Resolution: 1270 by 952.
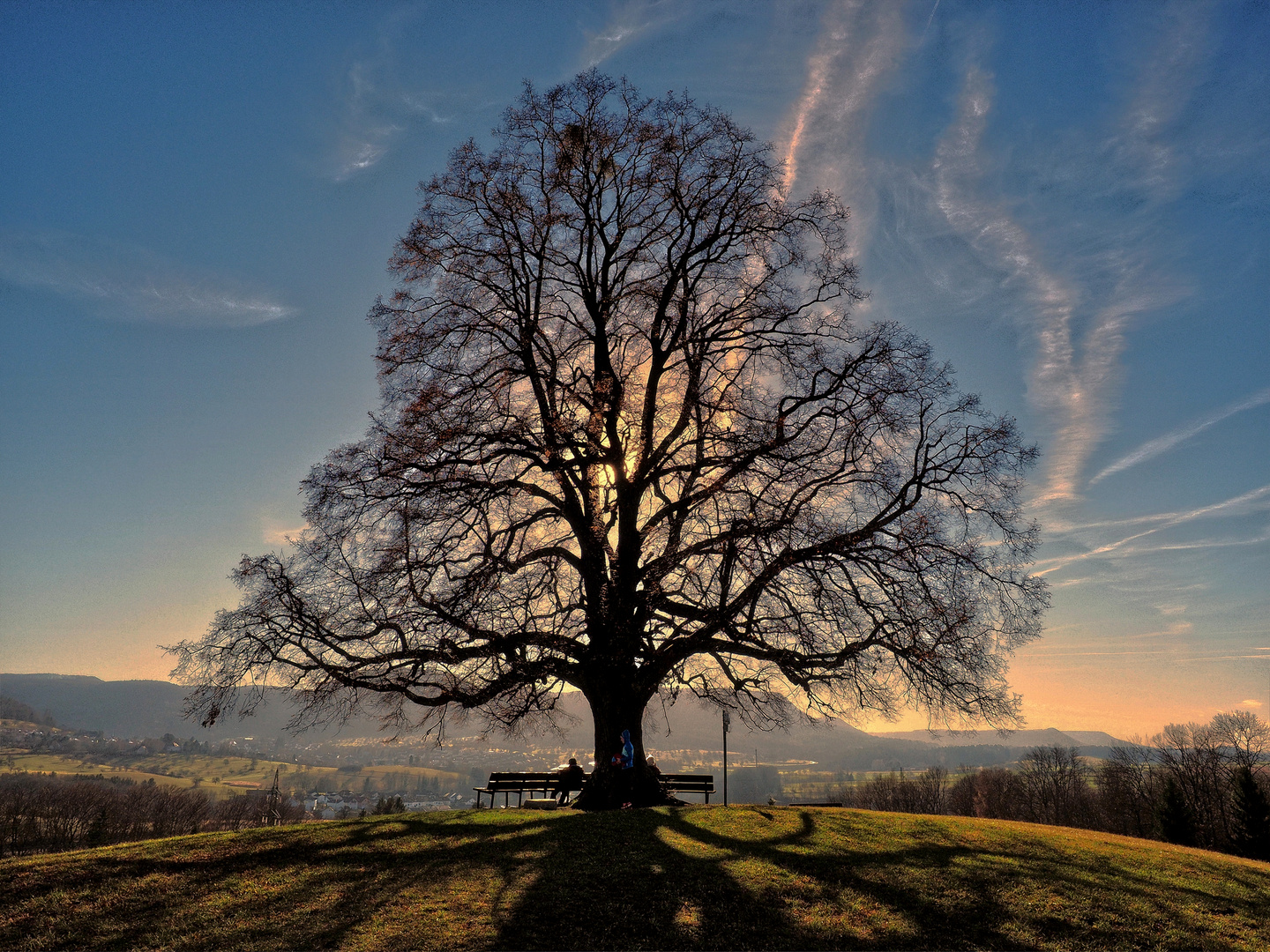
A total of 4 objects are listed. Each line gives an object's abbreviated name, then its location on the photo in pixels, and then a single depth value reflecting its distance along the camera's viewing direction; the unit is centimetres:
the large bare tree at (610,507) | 1405
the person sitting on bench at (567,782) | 1941
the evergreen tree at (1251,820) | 3534
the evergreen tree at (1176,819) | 3753
